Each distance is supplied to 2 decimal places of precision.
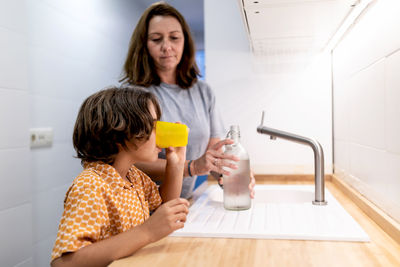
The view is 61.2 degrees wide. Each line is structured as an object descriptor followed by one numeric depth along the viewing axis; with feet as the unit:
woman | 4.01
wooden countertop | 2.14
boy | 2.17
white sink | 2.62
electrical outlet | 5.71
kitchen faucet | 3.72
